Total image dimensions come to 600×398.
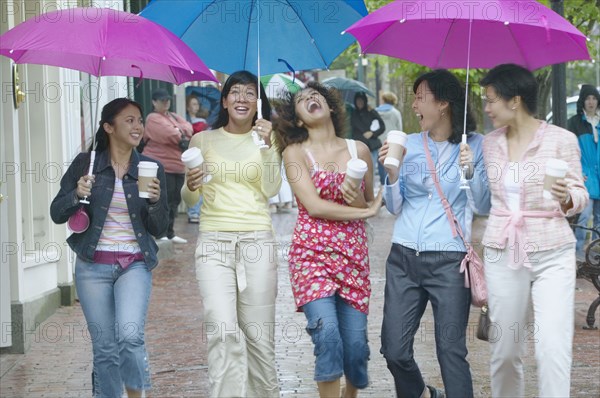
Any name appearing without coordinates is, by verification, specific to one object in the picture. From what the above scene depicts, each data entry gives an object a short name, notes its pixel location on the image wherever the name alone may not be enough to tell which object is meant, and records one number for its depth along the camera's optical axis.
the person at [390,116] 41.16
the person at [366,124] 36.96
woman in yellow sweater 11.99
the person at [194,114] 35.42
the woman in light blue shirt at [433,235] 11.52
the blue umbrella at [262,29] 13.34
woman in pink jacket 10.91
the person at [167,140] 28.94
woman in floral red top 11.73
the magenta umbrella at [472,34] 11.25
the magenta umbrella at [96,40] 11.62
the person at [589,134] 25.70
